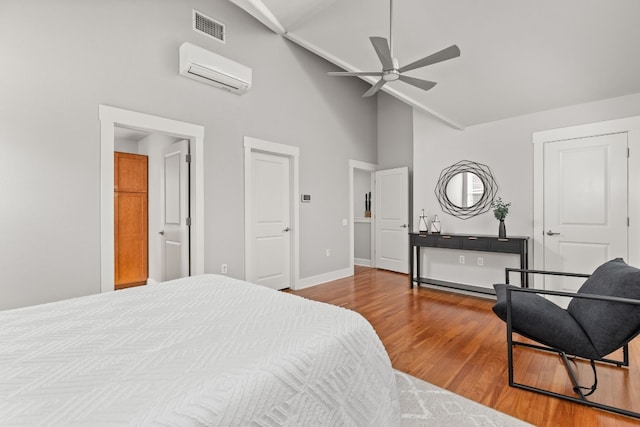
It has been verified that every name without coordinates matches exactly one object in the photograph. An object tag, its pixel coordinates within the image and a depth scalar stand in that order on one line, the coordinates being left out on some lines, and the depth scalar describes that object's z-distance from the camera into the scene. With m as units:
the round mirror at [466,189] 4.32
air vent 3.39
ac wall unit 3.16
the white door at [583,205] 3.41
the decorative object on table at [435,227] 4.57
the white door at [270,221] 4.16
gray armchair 1.79
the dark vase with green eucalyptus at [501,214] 3.91
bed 0.79
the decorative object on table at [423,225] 4.71
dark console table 3.73
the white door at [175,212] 3.55
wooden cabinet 4.48
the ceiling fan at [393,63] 2.47
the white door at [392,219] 5.66
